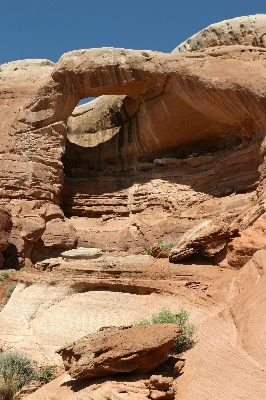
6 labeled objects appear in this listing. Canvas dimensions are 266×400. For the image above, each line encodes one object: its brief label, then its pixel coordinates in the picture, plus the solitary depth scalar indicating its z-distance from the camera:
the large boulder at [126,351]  4.86
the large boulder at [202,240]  8.62
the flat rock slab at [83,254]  13.48
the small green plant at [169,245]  10.92
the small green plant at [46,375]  6.30
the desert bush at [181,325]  5.54
